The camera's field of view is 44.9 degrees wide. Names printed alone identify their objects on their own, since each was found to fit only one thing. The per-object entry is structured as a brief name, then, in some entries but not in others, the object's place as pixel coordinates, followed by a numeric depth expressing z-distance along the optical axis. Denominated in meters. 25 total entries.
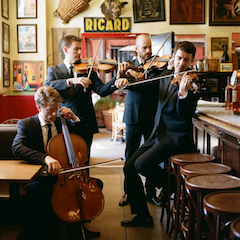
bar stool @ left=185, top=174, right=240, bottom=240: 1.44
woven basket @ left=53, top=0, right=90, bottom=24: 5.60
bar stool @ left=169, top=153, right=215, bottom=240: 1.97
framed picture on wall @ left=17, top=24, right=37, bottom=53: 5.70
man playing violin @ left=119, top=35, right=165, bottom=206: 2.63
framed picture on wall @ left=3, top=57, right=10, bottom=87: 5.43
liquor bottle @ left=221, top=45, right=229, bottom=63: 5.70
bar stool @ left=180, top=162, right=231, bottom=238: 1.71
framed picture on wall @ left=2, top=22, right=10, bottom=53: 5.34
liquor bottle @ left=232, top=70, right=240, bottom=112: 2.48
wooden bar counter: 1.82
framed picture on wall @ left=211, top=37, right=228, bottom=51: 5.75
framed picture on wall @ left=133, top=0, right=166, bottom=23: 5.68
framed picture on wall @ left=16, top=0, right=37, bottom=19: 5.66
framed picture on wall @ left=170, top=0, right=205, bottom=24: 5.66
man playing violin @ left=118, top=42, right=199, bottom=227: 2.19
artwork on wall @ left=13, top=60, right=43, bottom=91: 5.77
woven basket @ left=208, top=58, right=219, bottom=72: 5.56
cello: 1.72
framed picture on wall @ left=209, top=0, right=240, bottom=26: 5.66
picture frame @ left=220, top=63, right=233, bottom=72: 5.66
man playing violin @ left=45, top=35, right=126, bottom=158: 2.47
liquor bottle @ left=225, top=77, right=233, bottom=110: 2.80
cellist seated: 1.73
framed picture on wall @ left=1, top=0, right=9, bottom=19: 5.31
